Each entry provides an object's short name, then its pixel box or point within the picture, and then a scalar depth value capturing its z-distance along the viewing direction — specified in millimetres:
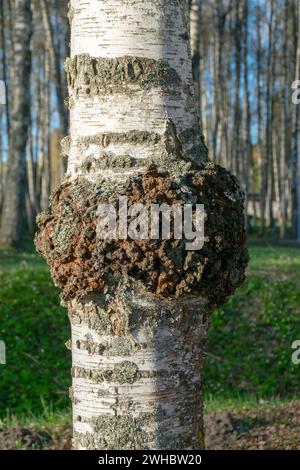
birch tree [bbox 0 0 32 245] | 14570
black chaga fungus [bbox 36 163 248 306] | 2391
